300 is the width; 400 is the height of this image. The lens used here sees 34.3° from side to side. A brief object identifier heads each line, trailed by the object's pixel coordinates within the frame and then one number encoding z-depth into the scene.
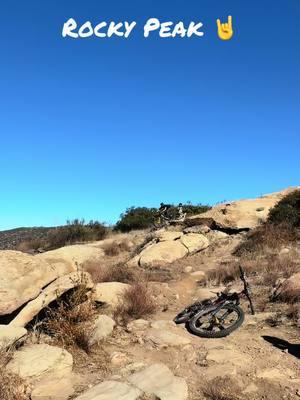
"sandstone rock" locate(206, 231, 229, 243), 20.19
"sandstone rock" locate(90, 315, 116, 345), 8.17
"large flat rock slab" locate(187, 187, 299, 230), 21.00
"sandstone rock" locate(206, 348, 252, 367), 7.48
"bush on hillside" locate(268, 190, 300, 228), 18.77
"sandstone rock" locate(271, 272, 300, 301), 10.23
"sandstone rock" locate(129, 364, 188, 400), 6.29
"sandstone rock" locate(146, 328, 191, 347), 8.36
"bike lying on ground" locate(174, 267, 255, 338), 8.98
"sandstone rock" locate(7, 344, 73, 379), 6.61
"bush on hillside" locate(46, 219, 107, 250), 27.59
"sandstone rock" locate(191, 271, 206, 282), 14.98
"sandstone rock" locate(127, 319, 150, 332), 9.16
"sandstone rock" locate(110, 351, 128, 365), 7.45
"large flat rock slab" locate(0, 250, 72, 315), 8.21
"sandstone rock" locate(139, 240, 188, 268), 17.36
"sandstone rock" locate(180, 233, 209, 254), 18.88
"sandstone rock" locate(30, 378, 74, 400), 6.14
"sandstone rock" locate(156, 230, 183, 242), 19.73
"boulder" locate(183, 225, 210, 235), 20.72
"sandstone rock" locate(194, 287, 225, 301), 12.09
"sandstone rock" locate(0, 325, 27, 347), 7.12
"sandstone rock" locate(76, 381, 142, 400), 5.96
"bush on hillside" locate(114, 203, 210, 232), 29.11
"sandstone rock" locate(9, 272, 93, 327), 8.38
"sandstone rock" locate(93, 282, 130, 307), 10.24
